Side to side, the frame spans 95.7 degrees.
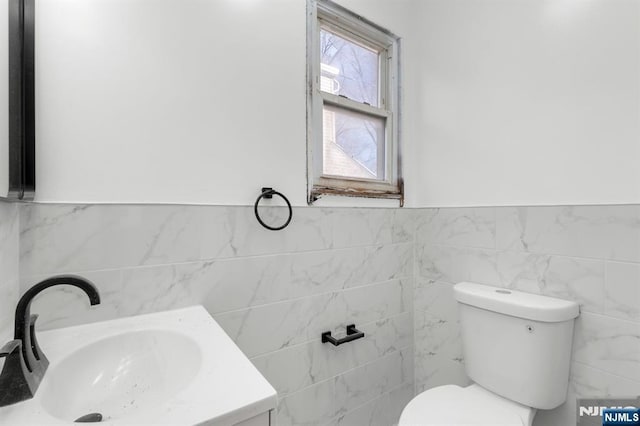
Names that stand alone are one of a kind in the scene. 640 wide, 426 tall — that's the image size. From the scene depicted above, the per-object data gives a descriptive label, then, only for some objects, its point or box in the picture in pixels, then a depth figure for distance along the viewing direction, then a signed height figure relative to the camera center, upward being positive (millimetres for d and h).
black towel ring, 1148 +43
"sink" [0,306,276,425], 503 -344
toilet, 1092 -627
